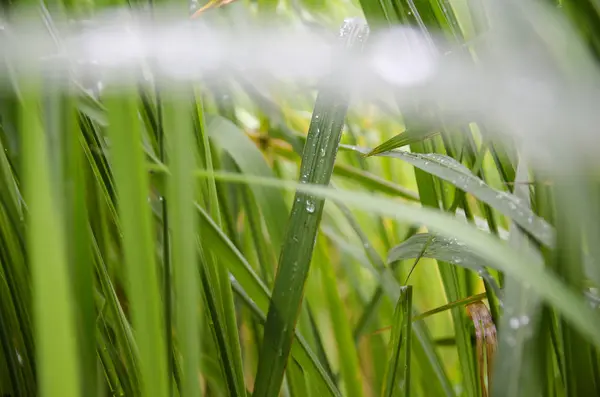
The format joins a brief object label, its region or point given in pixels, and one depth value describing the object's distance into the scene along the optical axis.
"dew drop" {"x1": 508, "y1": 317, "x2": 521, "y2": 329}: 0.87
